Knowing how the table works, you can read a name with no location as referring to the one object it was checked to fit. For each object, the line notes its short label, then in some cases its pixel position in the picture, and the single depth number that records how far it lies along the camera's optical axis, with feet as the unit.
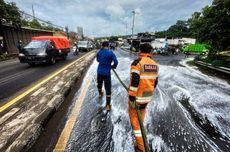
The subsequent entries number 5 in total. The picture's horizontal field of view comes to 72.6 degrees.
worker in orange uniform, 8.04
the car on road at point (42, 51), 34.96
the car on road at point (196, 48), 102.27
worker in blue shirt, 13.98
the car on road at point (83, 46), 96.63
